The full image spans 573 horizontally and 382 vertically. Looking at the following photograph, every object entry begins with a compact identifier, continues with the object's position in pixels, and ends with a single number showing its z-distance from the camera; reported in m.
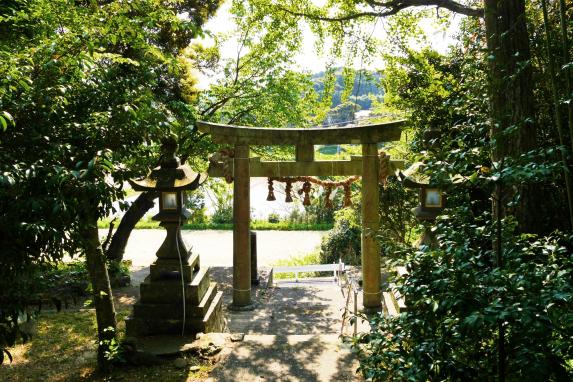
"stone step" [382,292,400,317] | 5.64
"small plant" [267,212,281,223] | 24.27
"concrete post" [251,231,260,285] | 11.58
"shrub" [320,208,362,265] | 14.87
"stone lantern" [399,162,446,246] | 6.12
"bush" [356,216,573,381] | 2.08
